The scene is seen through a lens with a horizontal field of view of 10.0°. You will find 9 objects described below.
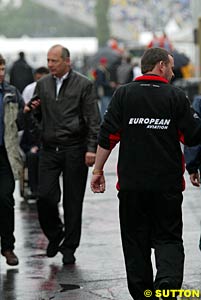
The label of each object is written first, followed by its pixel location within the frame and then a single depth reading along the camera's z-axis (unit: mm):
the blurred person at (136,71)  28391
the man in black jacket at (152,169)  7898
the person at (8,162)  10289
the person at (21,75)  24375
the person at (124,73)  27984
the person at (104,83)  30172
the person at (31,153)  13914
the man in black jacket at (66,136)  10398
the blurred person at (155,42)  30945
